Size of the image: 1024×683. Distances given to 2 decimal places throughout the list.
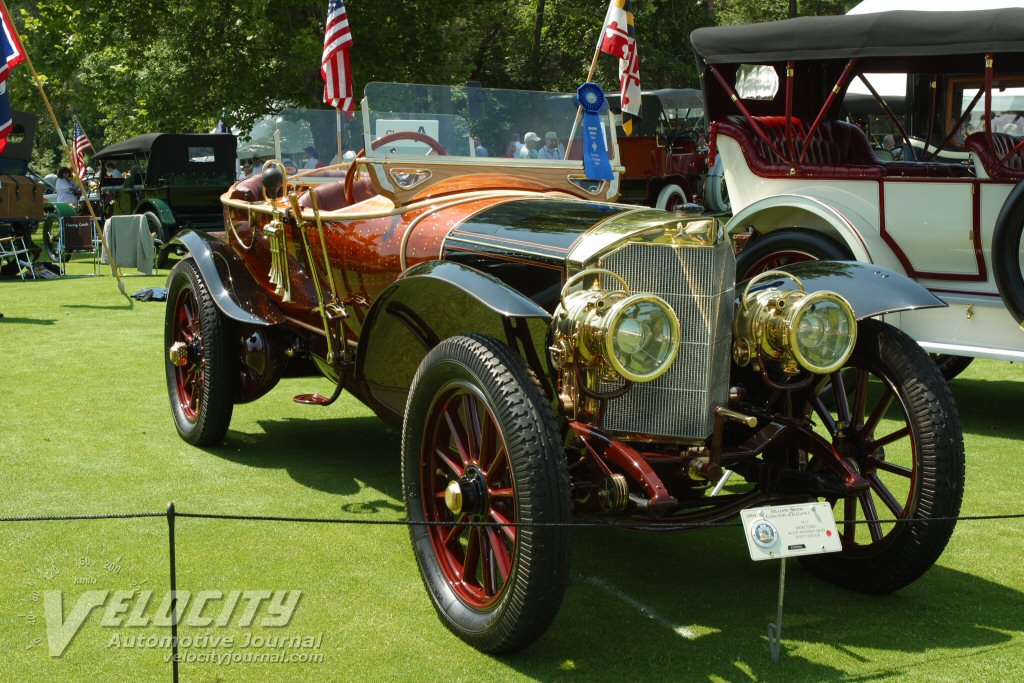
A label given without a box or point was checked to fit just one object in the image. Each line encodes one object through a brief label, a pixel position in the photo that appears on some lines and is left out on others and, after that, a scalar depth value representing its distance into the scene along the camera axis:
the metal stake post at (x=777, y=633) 3.14
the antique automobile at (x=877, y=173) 6.04
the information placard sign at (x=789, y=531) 3.06
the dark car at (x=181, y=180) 16.86
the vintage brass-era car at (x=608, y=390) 3.07
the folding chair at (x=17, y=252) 13.69
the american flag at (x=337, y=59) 6.15
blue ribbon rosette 4.92
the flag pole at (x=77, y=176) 9.19
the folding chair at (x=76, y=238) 14.85
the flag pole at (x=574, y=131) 5.07
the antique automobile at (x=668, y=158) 18.28
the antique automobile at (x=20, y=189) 13.55
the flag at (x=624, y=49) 6.44
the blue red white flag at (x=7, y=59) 8.91
